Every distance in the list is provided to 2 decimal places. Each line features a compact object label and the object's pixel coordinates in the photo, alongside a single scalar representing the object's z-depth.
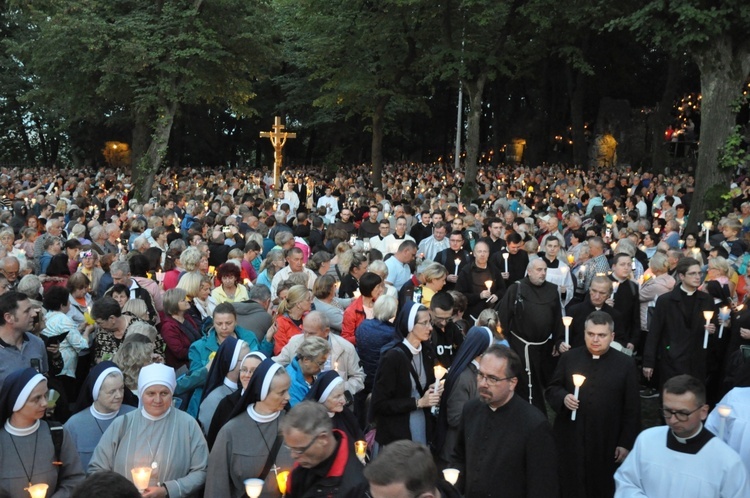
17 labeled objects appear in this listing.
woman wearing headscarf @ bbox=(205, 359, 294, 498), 5.12
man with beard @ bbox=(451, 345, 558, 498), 4.89
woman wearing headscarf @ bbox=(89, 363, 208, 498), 5.12
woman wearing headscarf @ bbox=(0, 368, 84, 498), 4.86
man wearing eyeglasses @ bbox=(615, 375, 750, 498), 4.55
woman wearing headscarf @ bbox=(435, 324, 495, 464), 6.30
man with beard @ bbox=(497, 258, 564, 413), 9.16
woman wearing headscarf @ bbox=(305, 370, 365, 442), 5.47
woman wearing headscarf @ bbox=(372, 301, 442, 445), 6.36
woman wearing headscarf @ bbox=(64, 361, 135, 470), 5.57
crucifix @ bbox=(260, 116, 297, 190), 28.52
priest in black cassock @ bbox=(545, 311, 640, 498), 6.28
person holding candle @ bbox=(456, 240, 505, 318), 10.51
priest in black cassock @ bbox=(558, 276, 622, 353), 8.62
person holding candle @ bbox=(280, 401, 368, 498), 4.17
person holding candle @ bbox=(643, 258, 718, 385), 8.77
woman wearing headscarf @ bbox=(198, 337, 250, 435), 6.26
